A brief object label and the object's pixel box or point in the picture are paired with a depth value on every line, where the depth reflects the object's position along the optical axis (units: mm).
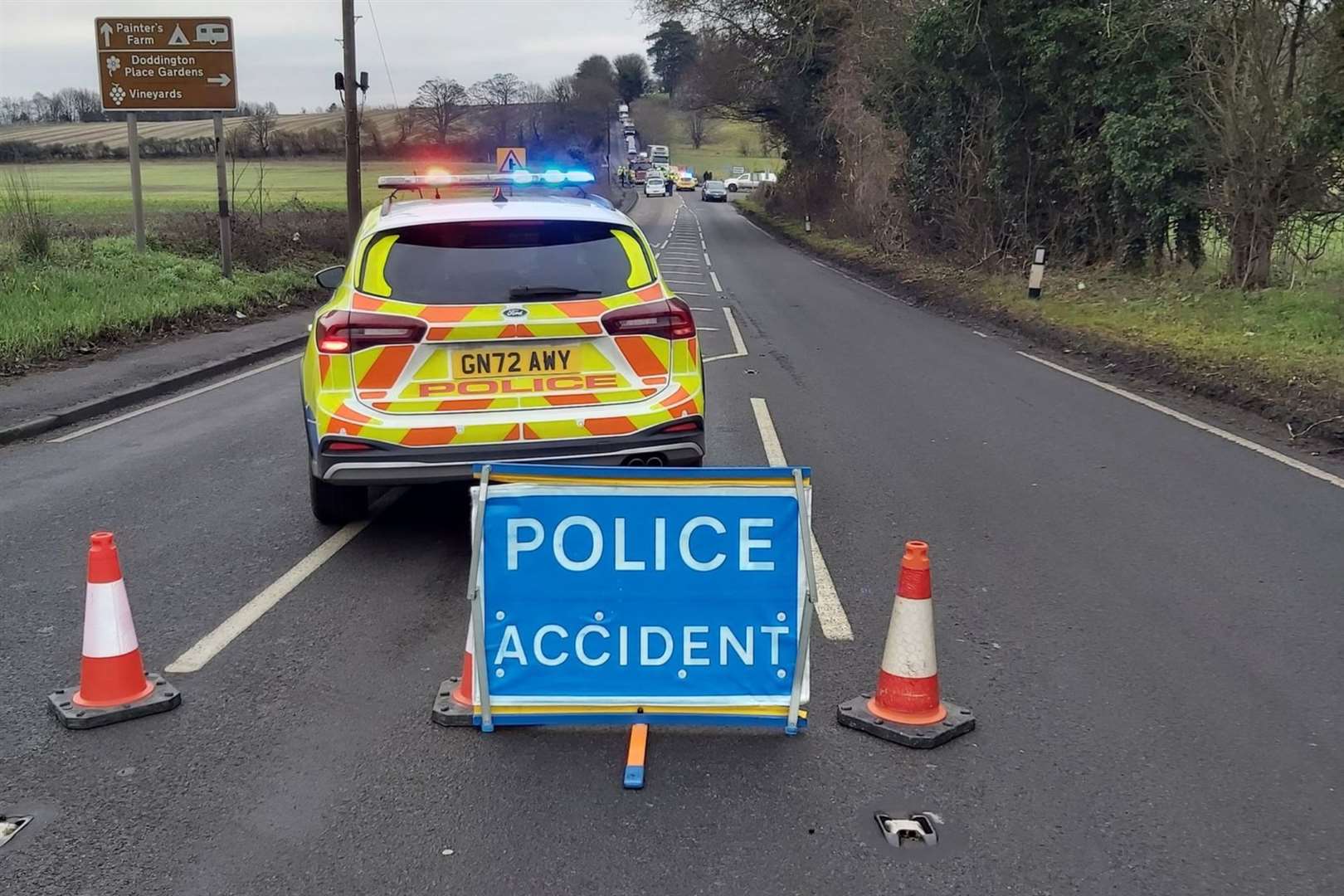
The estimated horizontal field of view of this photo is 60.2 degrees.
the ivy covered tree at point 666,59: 117462
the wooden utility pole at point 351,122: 24062
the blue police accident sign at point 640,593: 3873
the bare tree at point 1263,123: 14625
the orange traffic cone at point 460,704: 4078
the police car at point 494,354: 5543
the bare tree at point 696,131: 167125
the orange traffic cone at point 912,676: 3986
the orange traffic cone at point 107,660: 4109
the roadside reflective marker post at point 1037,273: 18469
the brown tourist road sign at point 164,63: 18609
